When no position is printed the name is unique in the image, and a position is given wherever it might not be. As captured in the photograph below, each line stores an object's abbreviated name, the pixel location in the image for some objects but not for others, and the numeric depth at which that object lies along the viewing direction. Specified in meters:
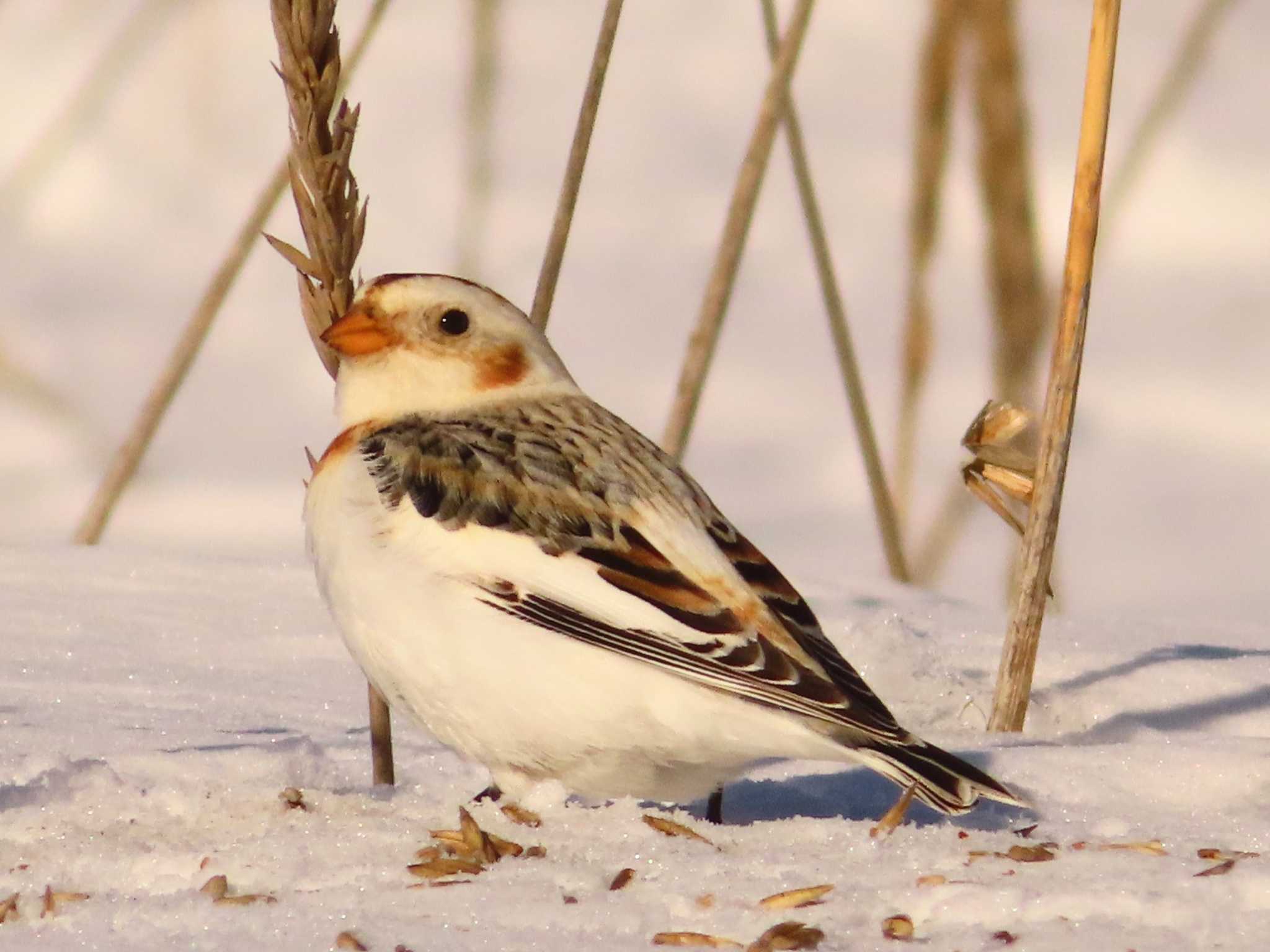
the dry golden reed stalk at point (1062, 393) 6.83
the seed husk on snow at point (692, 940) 4.36
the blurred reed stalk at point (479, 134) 10.77
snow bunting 5.49
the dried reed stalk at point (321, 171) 5.68
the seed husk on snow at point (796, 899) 4.49
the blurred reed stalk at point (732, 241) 8.32
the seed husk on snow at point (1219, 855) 4.89
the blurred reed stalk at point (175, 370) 8.79
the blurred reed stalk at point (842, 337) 9.40
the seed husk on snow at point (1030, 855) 4.90
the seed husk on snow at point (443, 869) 4.84
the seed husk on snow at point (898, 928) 4.34
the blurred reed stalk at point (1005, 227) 10.52
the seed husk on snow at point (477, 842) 5.02
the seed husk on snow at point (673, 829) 5.23
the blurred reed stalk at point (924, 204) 10.88
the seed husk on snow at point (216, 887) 4.72
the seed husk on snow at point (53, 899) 4.66
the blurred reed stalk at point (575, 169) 6.86
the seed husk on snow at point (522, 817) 5.45
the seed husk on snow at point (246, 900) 4.64
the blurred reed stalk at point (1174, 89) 10.30
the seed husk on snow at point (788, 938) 4.24
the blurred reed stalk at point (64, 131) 10.63
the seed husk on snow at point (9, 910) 4.65
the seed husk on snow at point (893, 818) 5.16
